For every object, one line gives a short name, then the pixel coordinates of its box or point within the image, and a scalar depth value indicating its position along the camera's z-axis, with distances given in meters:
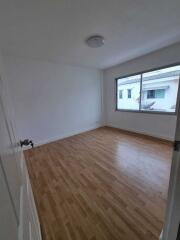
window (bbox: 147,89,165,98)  3.21
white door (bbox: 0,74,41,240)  0.25
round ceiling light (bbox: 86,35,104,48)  2.15
